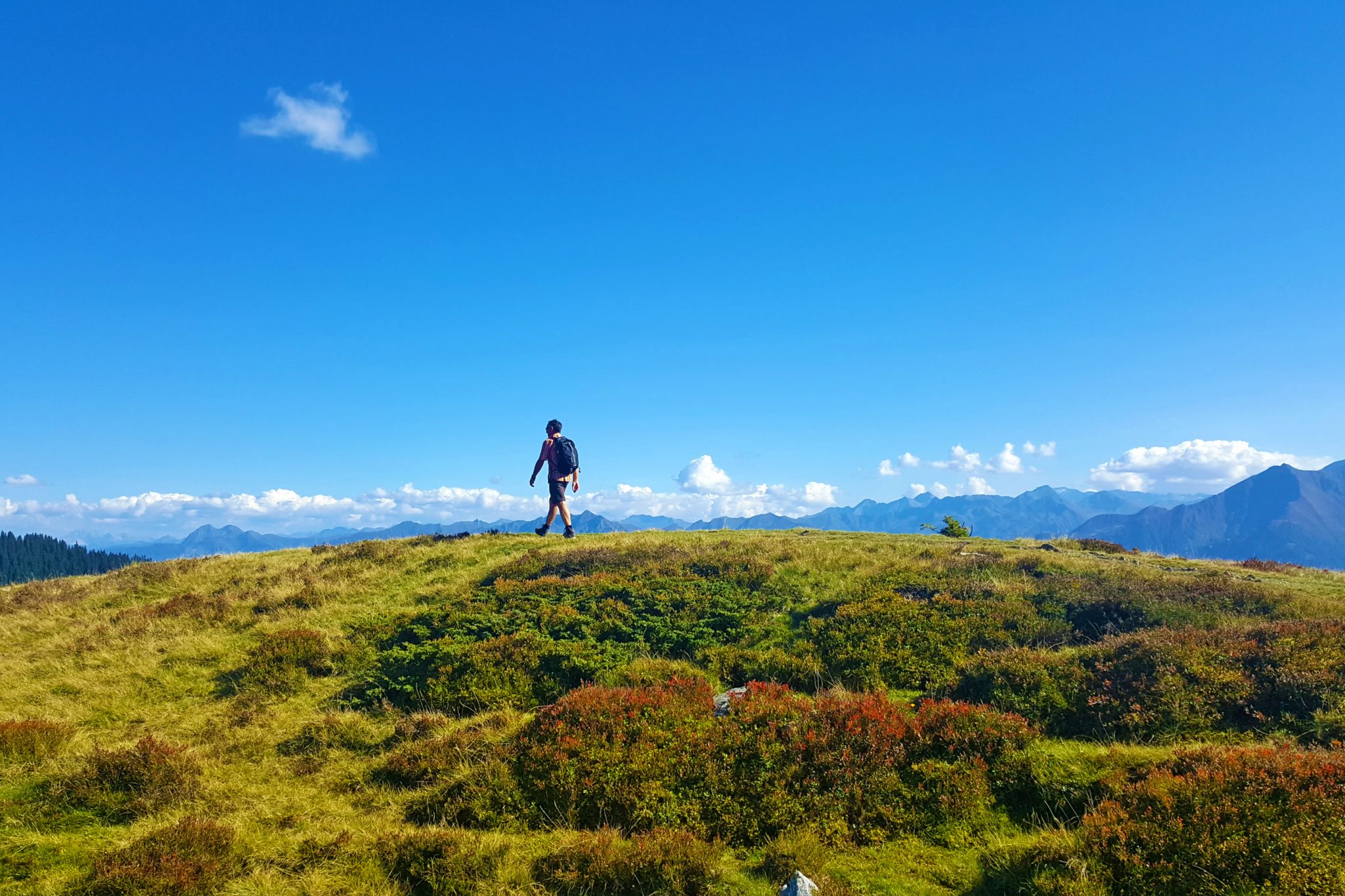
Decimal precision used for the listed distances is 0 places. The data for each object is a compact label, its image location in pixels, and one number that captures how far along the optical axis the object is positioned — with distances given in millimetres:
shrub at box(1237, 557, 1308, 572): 21188
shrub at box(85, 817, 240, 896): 6938
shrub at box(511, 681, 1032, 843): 8516
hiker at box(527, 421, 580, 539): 25906
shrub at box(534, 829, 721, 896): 7082
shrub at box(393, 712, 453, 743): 11805
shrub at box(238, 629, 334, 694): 14383
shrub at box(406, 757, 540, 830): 8750
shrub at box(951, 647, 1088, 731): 11180
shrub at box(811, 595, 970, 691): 13156
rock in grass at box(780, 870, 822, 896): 6664
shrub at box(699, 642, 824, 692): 13484
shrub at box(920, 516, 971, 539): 33812
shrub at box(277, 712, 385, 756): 11555
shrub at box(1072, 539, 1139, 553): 24594
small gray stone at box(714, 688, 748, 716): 11297
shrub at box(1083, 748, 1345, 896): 6355
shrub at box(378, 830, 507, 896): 7270
